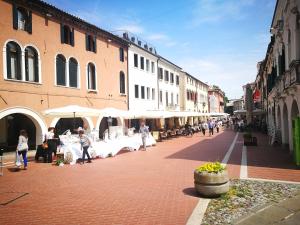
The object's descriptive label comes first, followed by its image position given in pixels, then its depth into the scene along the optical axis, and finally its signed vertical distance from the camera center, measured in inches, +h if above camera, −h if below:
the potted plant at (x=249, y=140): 836.6 -58.5
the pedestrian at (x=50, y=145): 607.8 -40.5
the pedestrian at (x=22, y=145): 513.0 -32.2
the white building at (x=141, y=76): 1207.6 +195.6
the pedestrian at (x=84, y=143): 584.7 -36.4
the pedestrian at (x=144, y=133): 812.6 -30.1
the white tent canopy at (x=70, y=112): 647.8 +27.4
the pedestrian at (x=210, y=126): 1296.3 -25.5
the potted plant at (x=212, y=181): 313.0 -62.5
